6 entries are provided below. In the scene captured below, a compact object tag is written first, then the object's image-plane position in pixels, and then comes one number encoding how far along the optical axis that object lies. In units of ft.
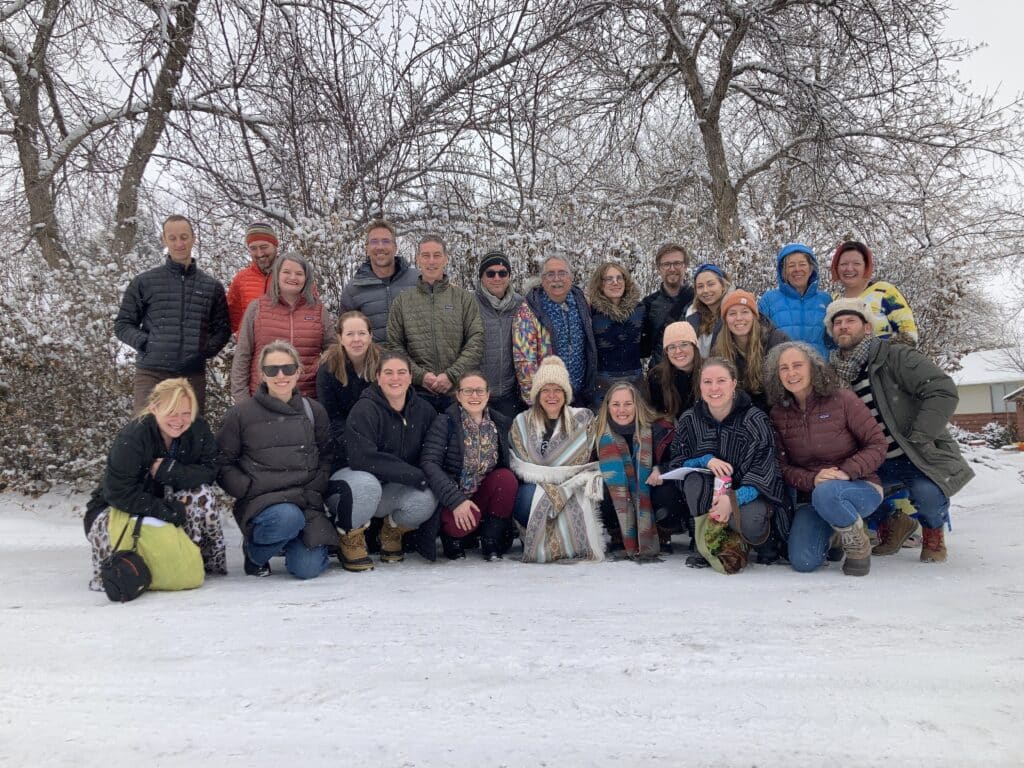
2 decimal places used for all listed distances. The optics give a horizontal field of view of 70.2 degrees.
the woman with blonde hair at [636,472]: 14.47
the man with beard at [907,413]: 13.48
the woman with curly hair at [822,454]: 12.60
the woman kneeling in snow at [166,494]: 11.85
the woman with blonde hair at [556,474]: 14.49
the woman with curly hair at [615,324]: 16.98
